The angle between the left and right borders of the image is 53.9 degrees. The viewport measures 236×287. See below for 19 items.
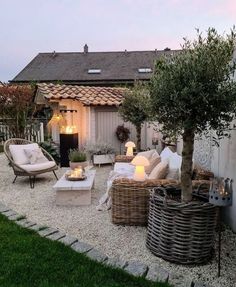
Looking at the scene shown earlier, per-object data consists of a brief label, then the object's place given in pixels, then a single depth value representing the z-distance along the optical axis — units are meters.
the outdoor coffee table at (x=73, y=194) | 4.32
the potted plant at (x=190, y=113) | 2.47
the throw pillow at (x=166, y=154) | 4.60
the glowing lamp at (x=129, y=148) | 6.34
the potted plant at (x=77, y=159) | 5.65
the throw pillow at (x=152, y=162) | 4.70
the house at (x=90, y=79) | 7.96
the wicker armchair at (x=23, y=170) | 5.35
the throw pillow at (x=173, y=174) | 3.80
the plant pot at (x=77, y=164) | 5.57
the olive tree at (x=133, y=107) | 6.62
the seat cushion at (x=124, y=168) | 4.87
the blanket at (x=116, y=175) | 4.18
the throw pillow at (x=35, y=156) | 5.72
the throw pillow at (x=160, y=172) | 3.79
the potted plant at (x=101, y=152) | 7.26
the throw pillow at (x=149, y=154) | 5.06
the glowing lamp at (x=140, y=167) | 3.75
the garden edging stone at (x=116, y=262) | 2.40
